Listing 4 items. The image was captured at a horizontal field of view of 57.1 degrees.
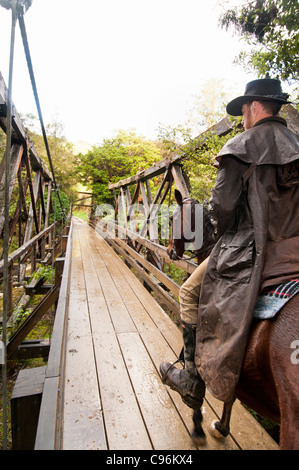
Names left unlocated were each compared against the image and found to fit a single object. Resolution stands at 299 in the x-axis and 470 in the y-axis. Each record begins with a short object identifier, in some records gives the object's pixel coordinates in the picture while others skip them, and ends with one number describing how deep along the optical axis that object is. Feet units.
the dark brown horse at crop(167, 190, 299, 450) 3.21
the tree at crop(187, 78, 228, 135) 66.85
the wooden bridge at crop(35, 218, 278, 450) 5.73
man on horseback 4.11
